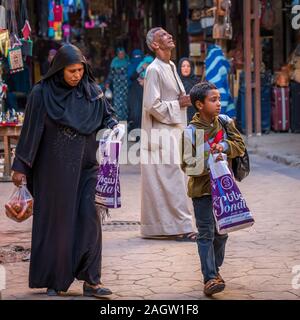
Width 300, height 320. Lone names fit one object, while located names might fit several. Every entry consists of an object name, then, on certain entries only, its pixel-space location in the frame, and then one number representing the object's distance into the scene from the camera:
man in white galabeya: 7.98
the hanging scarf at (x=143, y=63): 18.55
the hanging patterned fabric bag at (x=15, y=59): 13.16
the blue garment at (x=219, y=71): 15.12
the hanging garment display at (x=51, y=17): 19.14
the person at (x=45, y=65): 20.88
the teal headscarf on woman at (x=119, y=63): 20.08
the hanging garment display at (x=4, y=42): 12.45
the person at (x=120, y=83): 19.86
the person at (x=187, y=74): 13.09
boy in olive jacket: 5.85
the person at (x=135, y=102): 19.23
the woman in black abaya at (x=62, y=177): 5.86
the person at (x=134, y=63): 19.94
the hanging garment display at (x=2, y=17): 12.29
